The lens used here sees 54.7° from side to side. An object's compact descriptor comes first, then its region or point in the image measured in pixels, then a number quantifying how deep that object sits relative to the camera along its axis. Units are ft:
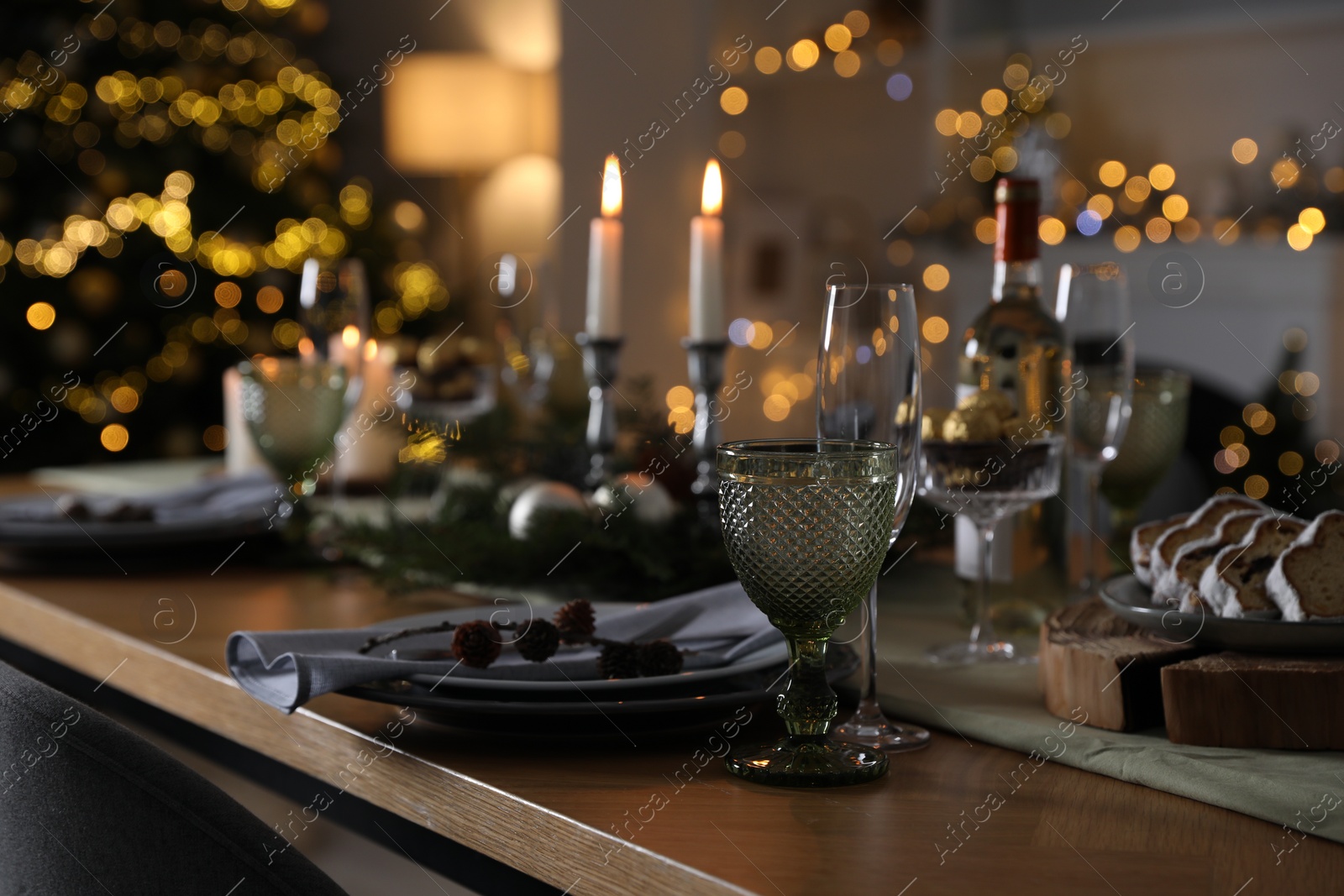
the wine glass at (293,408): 3.87
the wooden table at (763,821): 1.65
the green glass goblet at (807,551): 1.96
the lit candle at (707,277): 3.92
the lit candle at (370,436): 5.03
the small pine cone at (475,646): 2.24
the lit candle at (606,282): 4.17
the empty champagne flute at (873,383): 2.24
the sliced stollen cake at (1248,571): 2.23
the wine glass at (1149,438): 3.34
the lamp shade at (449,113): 13.00
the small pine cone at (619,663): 2.25
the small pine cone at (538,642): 2.28
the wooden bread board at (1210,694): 2.05
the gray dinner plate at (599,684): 2.18
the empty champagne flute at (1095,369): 3.10
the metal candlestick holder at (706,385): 3.89
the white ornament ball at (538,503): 3.49
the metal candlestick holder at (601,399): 4.14
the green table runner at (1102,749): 1.84
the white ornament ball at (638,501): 3.56
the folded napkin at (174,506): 3.98
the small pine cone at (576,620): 2.39
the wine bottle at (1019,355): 2.82
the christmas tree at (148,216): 11.30
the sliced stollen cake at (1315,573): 2.16
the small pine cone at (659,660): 2.25
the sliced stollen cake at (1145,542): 2.52
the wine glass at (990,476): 2.64
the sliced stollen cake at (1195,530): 2.44
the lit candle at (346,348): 4.29
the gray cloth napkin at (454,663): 2.19
